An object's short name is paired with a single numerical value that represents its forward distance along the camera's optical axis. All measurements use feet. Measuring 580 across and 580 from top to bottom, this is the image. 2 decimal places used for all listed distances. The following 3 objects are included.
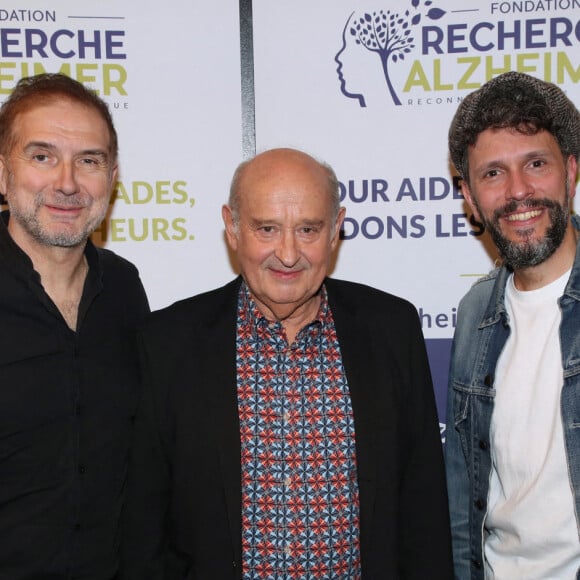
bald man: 6.16
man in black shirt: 6.31
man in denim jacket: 6.16
